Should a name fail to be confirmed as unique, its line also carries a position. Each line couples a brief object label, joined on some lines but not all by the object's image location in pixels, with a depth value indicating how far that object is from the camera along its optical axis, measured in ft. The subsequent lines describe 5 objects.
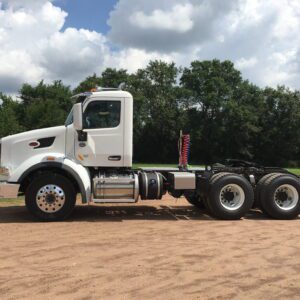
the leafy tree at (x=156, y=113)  173.02
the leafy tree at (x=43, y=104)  153.84
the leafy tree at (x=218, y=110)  179.49
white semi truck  26.06
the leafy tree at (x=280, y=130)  181.34
